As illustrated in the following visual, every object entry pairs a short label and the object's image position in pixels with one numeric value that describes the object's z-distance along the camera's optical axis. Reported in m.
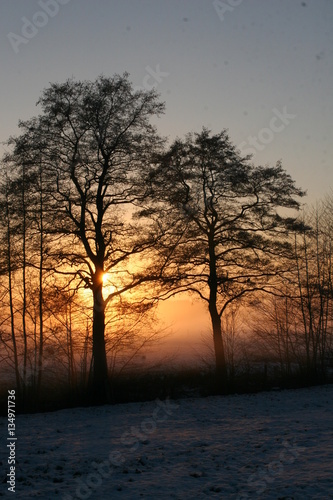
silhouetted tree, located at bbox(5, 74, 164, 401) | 23.78
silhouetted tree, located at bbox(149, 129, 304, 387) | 25.55
